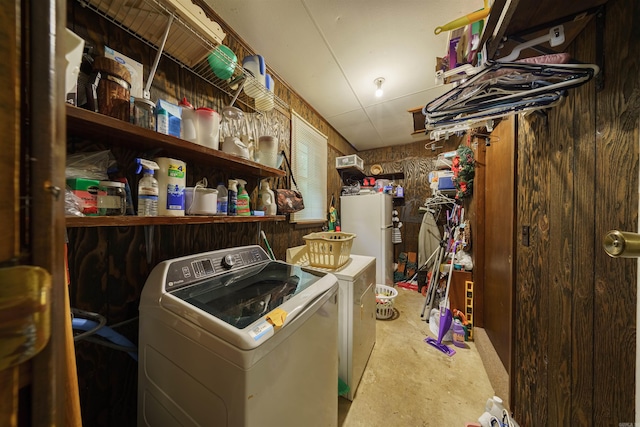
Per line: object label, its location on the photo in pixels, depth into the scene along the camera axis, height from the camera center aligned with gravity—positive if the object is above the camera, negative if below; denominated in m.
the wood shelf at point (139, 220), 0.63 -0.03
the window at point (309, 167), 2.19 +0.53
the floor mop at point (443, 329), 1.92 -1.14
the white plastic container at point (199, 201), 1.02 +0.06
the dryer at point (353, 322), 1.43 -0.80
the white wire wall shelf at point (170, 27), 0.87 +0.86
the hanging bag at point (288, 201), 1.76 +0.09
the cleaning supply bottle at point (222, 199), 1.19 +0.07
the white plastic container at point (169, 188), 0.91 +0.11
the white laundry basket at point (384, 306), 2.42 -1.11
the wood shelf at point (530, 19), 0.68 +0.68
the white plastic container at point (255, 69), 1.37 +0.95
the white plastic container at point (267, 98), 1.48 +0.84
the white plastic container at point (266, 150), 1.49 +0.45
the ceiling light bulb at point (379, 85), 1.99 +1.27
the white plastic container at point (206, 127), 1.05 +0.43
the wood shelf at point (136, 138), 0.68 +0.30
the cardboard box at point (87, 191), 0.71 +0.07
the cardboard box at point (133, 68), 0.89 +0.65
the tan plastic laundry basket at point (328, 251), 1.58 -0.32
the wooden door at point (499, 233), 1.41 -0.18
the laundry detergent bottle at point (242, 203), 1.30 +0.06
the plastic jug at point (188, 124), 1.00 +0.42
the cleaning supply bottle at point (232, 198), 1.27 +0.08
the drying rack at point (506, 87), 0.73 +0.51
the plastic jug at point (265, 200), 1.55 +0.09
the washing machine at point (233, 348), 0.62 -0.47
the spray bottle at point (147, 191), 0.84 +0.09
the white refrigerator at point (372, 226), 3.14 -0.22
